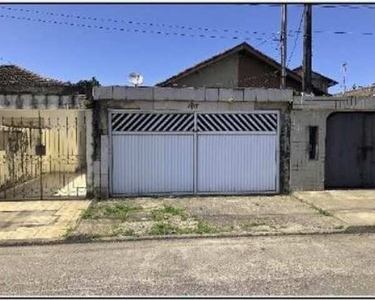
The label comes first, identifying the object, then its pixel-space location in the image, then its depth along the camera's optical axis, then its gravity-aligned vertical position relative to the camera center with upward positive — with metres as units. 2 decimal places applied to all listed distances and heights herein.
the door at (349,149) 13.23 -0.25
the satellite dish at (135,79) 12.58 +1.59
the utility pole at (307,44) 15.81 +3.15
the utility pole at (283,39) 17.50 +3.72
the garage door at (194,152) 12.29 -0.32
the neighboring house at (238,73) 25.25 +3.60
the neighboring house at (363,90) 26.07 +2.92
